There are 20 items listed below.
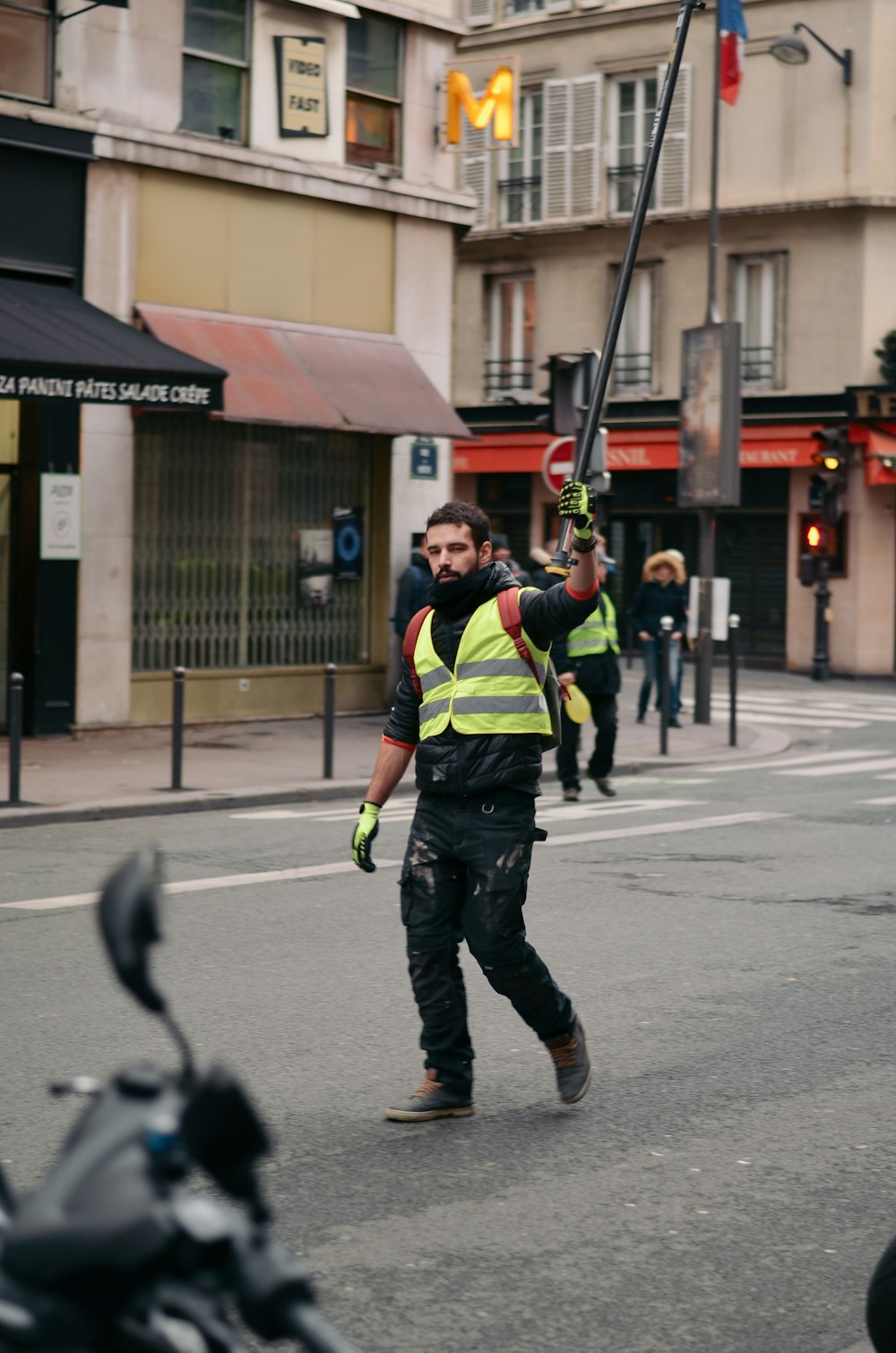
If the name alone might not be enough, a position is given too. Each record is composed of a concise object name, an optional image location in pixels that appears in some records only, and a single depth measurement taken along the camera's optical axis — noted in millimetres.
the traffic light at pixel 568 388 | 15570
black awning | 15070
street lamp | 28984
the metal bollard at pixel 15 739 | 12375
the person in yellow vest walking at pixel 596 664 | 13422
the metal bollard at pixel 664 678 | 17797
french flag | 25359
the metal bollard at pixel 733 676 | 18562
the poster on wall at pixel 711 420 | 21297
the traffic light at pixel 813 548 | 27422
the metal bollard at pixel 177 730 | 13719
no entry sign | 16781
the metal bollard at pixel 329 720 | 14633
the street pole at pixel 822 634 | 30281
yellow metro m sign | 20344
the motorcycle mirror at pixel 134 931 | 1973
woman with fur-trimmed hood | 20656
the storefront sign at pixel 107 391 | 14984
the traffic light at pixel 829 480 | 28422
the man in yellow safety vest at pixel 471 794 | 5613
